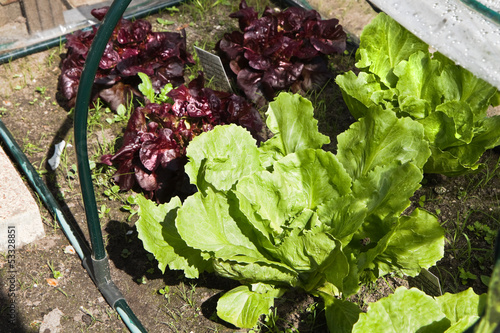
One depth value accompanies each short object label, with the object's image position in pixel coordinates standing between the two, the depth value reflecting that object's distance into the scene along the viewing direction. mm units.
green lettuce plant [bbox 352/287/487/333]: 1441
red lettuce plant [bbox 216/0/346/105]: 2697
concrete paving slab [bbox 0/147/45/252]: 2102
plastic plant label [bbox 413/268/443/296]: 1786
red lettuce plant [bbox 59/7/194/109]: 2637
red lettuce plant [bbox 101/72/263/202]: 2201
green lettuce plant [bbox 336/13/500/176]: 2123
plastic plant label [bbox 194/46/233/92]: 2630
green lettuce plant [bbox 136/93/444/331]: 1640
